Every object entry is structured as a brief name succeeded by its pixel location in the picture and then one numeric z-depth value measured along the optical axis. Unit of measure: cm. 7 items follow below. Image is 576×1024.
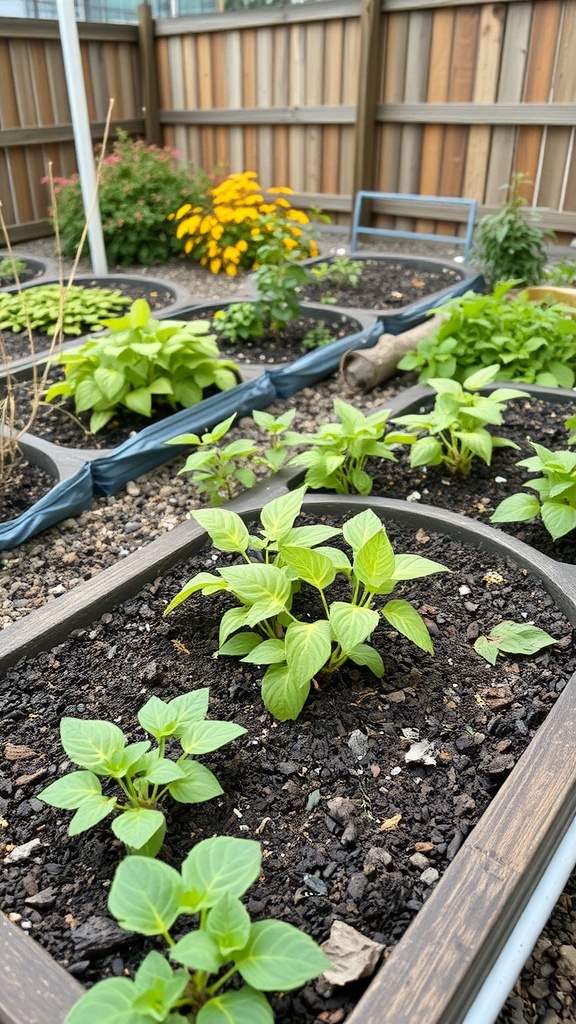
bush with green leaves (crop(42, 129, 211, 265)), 548
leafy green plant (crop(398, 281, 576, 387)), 318
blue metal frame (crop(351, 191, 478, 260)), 506
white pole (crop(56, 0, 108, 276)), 434
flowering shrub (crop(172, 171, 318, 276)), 509
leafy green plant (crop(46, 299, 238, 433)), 283
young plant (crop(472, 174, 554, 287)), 423
